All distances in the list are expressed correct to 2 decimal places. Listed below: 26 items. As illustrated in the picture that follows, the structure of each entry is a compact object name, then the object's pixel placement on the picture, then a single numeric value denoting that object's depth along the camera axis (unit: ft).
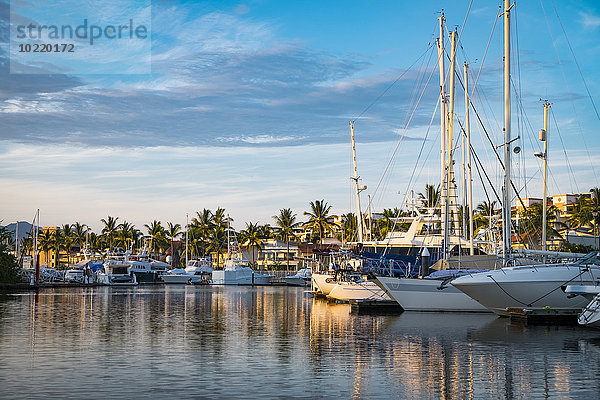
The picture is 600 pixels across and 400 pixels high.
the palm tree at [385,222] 382.92
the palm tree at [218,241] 481.87
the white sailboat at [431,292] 125.90
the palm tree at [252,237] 463.01
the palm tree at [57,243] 555.28
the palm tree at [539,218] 326.75
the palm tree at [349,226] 434.55
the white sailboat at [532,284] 100.94
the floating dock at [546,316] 103.60
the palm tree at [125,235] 541.34
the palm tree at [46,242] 574.72
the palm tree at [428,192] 343.46
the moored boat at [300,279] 355.77
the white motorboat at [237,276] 361.51
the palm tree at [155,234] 531.09
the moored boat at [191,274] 387.75
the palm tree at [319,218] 438.81
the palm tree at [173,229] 530.68
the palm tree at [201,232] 494.18
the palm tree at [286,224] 467.52
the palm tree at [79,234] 567.59
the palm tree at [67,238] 562.25
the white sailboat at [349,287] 146.92
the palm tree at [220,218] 490.08
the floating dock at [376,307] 136.77
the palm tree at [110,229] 557.74
